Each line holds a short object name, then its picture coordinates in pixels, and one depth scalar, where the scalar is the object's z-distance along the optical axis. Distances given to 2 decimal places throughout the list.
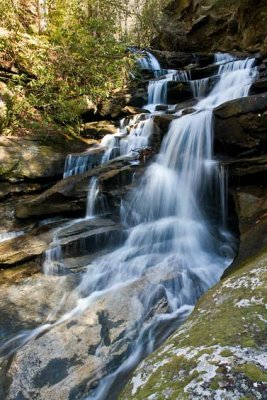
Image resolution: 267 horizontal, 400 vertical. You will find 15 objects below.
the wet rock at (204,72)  14.81
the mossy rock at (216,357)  1.90
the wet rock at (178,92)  13.75
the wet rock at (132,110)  13.45
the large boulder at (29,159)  9.72
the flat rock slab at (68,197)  8.18
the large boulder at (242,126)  7.07
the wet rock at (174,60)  18.67
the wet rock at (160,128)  9.53
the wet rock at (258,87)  9.91
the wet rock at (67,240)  6.68
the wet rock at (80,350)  3.99
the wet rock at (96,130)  12.45
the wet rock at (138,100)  14.27
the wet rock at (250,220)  4.66
